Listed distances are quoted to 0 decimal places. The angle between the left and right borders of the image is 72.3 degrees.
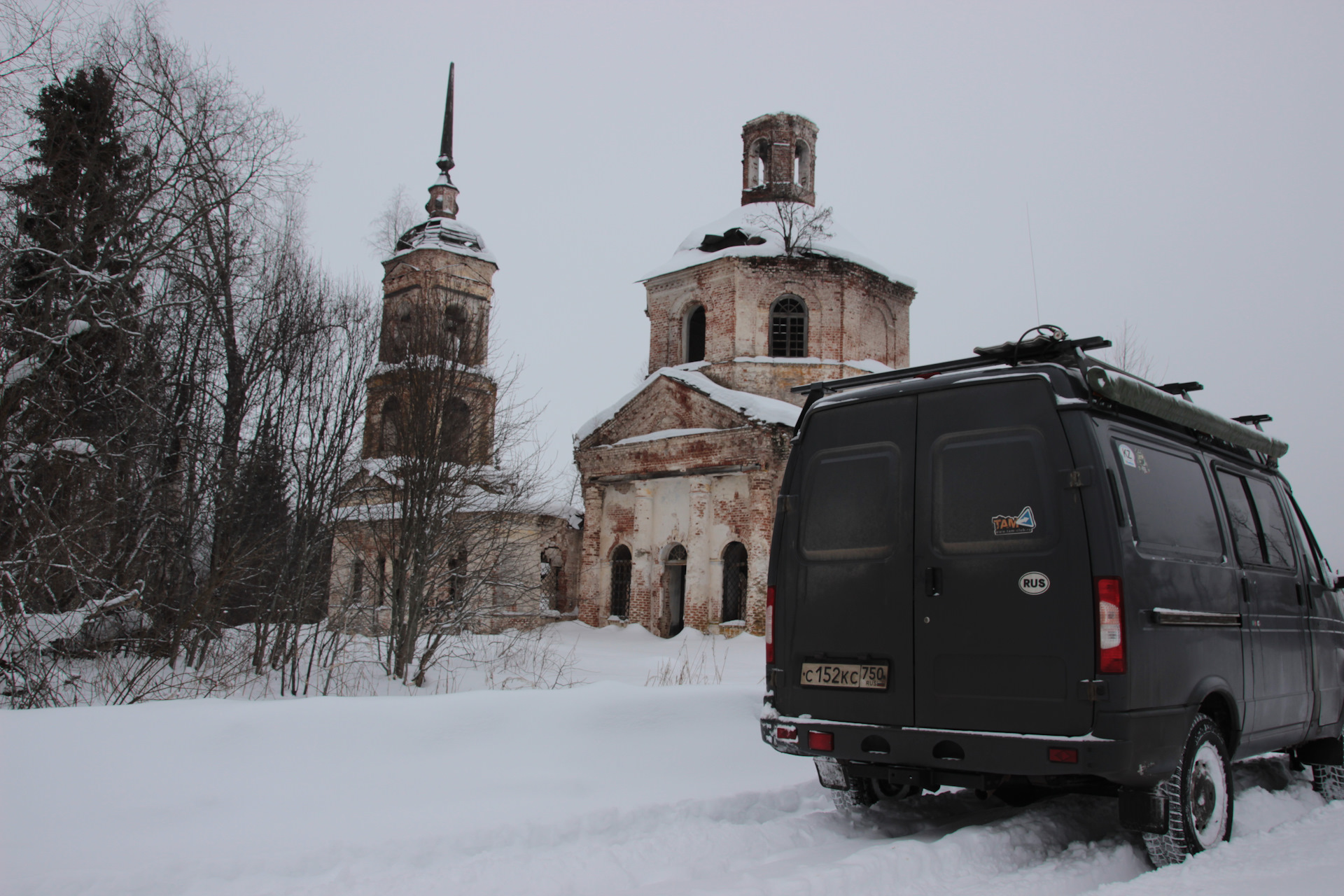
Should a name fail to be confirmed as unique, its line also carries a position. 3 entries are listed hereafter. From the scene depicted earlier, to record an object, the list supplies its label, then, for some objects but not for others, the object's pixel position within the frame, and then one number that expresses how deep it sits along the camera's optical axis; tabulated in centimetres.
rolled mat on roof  448
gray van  414
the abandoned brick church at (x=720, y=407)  2328
